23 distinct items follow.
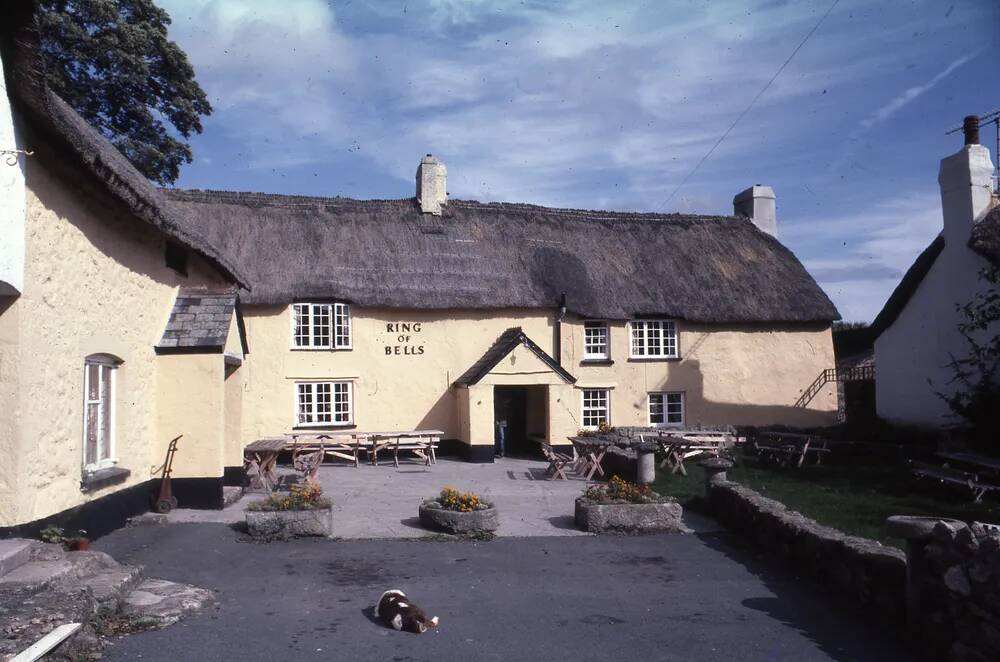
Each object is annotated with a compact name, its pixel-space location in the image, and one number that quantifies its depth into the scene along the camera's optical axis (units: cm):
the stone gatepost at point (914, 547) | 628
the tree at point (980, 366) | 1680
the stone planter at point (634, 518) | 1101
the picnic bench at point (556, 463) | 1709
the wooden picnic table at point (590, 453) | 1678
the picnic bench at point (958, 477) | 1247
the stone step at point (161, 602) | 663
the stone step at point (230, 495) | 1245
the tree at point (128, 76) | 2144
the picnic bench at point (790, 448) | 1859
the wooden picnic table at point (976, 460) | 1329
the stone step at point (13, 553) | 642
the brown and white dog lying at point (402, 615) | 663
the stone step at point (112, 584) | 641
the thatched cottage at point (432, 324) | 1163
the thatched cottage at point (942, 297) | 1855
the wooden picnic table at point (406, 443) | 1973
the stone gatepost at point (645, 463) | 1495
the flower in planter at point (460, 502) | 1086
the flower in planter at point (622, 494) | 1127
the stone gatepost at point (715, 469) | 1256
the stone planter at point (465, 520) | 1066
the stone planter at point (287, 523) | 1015
